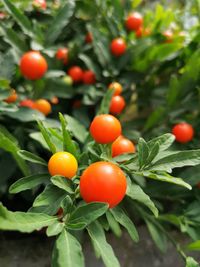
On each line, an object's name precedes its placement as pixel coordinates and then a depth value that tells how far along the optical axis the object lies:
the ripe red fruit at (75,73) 0.26
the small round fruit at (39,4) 0.24
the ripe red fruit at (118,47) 0.26
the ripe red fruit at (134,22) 0.27
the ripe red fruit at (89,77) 0.26
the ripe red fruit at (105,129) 0.16
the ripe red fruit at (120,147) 0.17
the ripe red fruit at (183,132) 0.22
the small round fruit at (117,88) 0.24
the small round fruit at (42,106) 0.23
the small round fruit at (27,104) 0.22
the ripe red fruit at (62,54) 0.26
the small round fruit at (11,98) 0.21
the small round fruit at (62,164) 0.15
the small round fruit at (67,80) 0.25
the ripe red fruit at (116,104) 0.23
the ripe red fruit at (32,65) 0.21
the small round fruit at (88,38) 0.27
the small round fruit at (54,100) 0.24
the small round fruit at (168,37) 0.27
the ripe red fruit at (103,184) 0.14
